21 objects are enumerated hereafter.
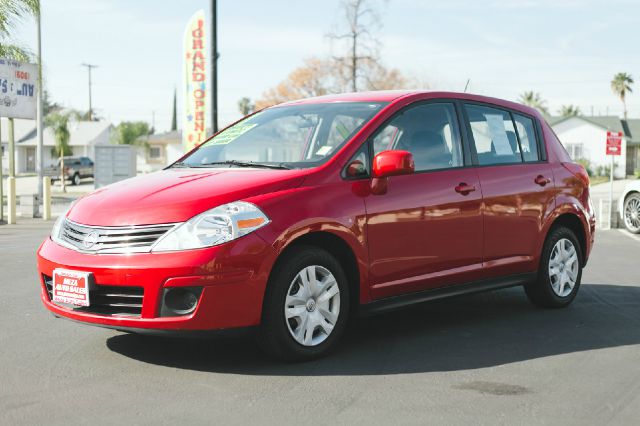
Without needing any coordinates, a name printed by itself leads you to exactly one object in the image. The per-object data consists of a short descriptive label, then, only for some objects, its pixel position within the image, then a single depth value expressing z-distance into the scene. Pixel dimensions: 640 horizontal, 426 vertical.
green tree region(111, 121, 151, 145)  81.50
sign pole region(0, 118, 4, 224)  18.56
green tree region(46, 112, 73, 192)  47.50
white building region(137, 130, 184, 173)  83.19
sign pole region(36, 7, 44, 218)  29.17
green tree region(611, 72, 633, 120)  89.38
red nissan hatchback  4.73
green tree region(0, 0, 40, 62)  21.53
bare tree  42.78
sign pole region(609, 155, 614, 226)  17.58
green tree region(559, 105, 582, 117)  98.94
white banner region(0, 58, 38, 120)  20.00
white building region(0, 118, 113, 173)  78.50
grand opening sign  21.53
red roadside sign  19.94
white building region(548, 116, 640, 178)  69.38
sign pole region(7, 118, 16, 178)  20.95
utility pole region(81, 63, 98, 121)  86.03
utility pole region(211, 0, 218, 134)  15.20
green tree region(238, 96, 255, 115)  129.98
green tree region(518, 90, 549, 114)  99.51
